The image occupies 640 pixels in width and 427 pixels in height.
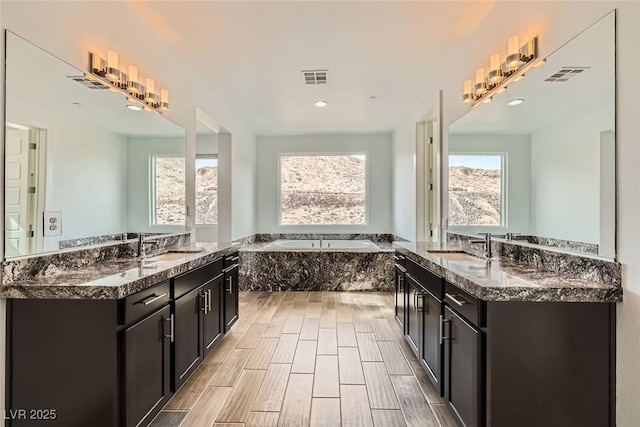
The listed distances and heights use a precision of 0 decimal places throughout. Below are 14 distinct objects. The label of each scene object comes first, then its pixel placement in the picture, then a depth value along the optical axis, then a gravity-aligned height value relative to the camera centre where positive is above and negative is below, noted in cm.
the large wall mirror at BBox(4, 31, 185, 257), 164 +31
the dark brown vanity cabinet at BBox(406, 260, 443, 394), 209 -66
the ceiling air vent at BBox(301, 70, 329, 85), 357 +141
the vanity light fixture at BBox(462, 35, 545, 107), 209 +95
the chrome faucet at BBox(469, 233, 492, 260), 252 -19
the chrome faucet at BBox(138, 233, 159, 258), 256 -21
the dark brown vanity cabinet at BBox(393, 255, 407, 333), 303 -66
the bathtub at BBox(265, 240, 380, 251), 550 -46
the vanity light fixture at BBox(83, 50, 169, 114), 216 +88
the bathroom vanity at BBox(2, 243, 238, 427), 153 -59
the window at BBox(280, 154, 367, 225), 645 +46
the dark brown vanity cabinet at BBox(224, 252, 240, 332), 310 -67
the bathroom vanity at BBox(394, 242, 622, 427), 147 -56
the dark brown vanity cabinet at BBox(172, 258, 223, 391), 214 -69
